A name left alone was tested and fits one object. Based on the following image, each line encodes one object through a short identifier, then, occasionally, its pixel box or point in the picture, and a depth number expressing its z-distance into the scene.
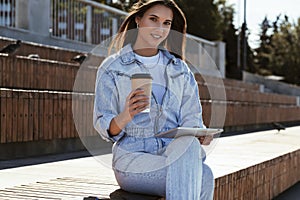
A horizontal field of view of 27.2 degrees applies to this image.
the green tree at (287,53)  43.75
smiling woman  2.78
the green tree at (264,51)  49.09
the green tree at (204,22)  35.33
